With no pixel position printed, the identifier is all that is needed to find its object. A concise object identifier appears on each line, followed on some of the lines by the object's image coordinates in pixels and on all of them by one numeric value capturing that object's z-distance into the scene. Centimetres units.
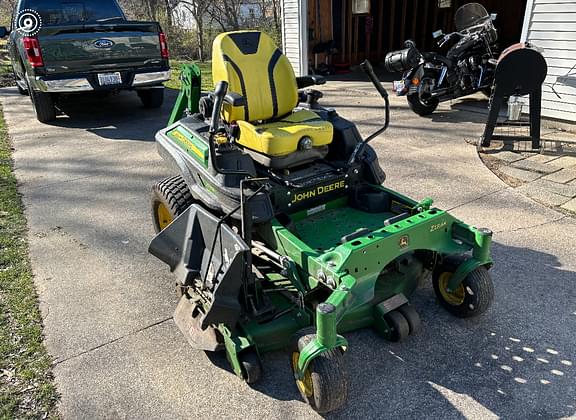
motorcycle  720
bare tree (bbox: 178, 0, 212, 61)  1435
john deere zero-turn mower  241
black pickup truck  654
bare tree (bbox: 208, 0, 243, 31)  1527
